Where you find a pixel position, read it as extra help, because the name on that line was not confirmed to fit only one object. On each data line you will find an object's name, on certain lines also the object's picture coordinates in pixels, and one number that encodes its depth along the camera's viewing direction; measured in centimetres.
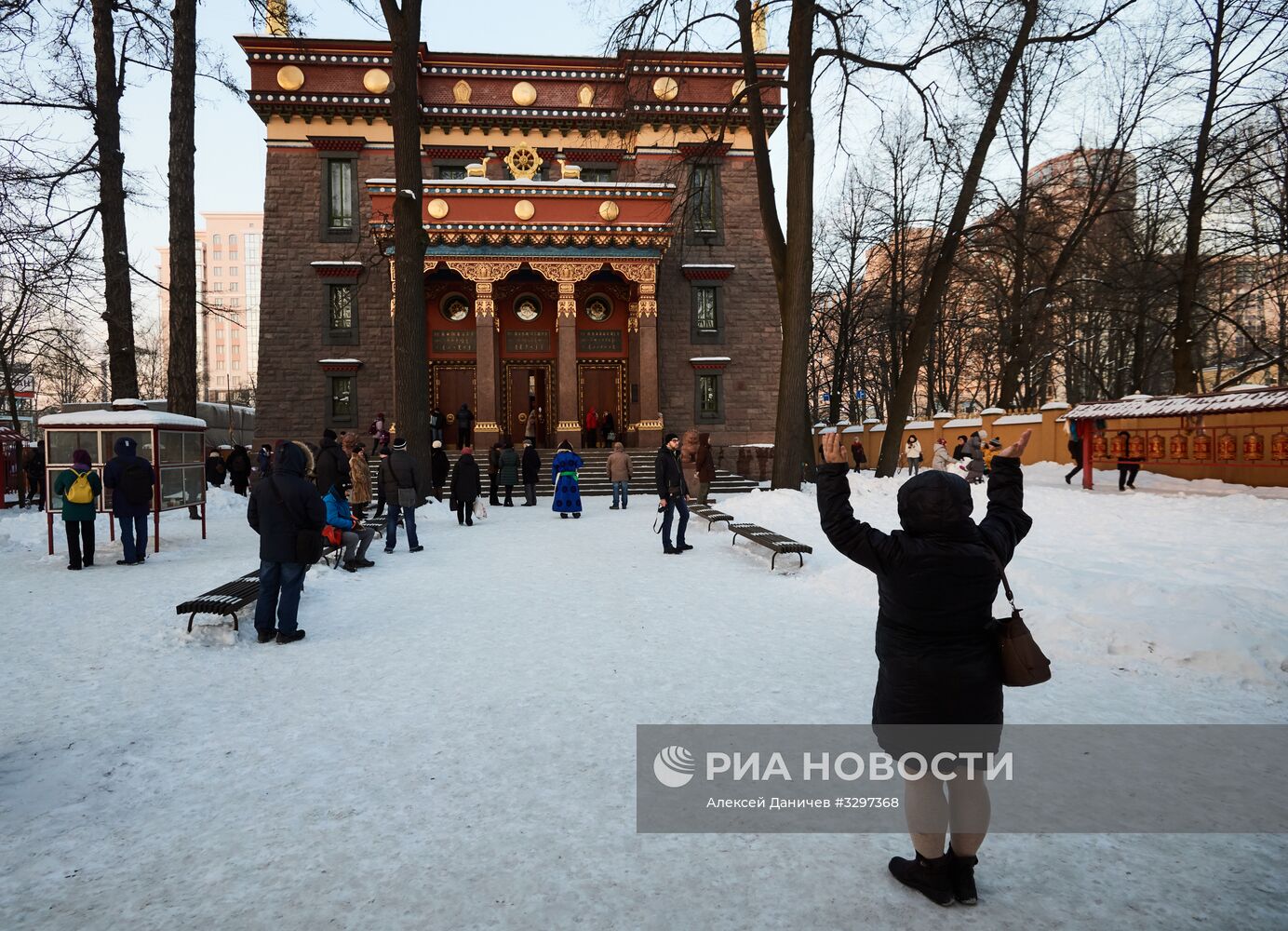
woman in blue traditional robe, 1631
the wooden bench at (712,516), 1265
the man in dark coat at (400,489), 1135
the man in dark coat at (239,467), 2150
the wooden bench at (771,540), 906
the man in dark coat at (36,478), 2058
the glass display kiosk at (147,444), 1152
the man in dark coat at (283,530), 634
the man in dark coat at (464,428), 2422
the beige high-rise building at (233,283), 12075
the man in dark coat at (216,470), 2283
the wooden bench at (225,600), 611
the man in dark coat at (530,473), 1945
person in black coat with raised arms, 259
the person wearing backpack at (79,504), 988
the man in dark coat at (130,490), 1007
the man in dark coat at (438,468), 1986
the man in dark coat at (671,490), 1099
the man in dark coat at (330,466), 1008
